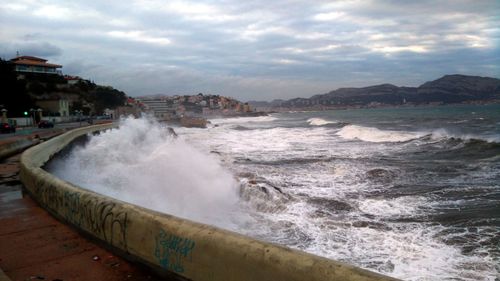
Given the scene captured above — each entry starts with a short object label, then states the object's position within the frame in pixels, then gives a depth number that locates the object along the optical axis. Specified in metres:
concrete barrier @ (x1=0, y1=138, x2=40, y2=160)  17.52
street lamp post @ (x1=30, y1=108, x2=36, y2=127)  50.83
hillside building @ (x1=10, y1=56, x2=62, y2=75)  89.12
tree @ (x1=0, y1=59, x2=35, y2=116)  51.84
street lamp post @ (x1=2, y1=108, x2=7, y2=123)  41.51
